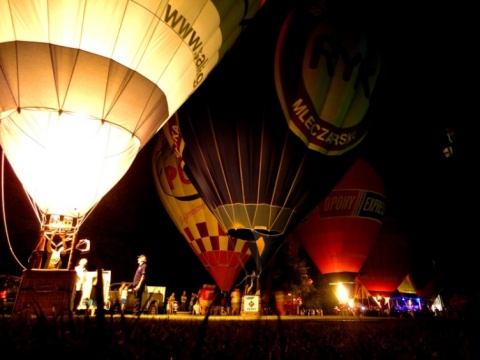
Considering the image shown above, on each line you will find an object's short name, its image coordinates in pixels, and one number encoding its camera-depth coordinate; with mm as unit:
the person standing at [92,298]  5718
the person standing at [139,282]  6092
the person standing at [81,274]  5591
